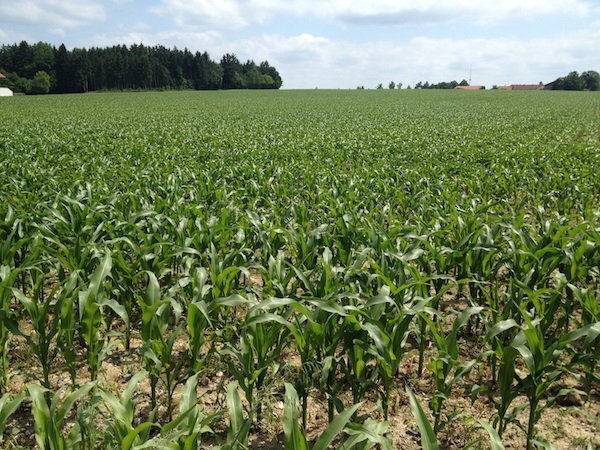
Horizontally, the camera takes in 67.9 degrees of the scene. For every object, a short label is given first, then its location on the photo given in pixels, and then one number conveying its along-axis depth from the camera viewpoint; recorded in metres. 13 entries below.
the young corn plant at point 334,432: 1.67
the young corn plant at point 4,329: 2.77
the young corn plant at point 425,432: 1.76
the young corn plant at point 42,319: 2.62
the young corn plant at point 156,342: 2.56
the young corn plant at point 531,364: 2.31
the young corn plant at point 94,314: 2.71
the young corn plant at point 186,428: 1.79
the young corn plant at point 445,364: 2.46
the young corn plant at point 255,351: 2.47
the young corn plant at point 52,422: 1.82
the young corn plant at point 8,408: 1.93
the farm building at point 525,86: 128.43
